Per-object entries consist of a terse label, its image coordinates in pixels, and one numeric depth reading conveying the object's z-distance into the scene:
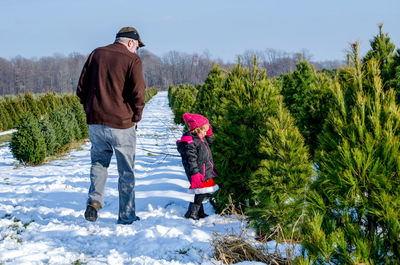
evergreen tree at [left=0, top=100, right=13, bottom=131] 20.62
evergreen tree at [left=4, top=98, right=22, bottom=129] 21.49
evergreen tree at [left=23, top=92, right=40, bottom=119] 22.95
